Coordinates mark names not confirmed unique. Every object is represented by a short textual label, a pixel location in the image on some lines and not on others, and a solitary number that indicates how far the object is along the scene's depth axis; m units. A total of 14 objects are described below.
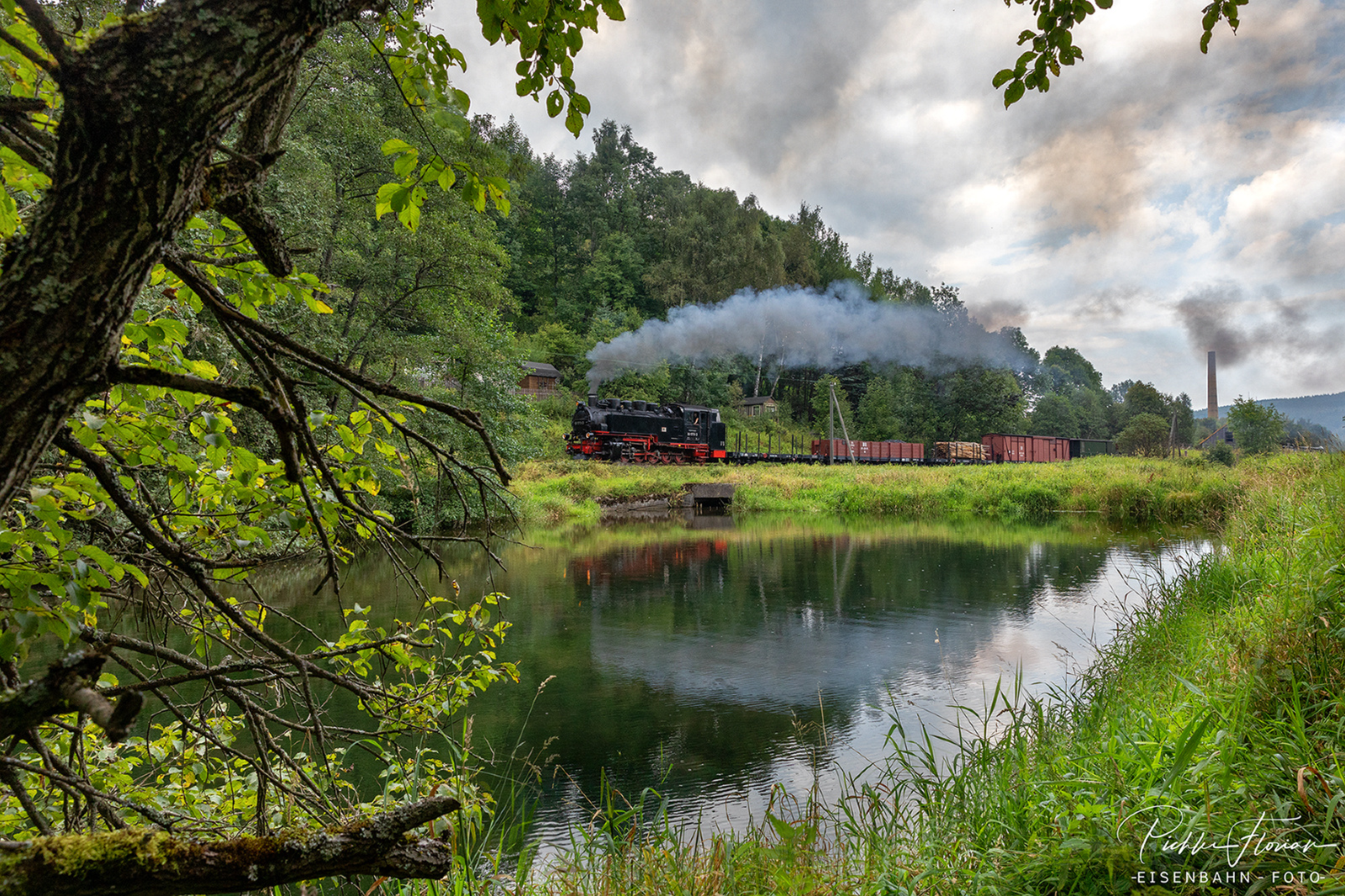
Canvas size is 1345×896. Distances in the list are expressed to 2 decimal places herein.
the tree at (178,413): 0.94
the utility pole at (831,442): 39.31
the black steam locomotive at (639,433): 30.89
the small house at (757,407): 52.16
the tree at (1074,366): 96.00
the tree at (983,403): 51.12
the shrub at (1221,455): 27.15
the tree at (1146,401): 58.59
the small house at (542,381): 46.47
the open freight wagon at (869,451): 41.25
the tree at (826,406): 54.56
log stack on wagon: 43.78
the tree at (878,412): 52.71
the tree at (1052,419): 60.31
